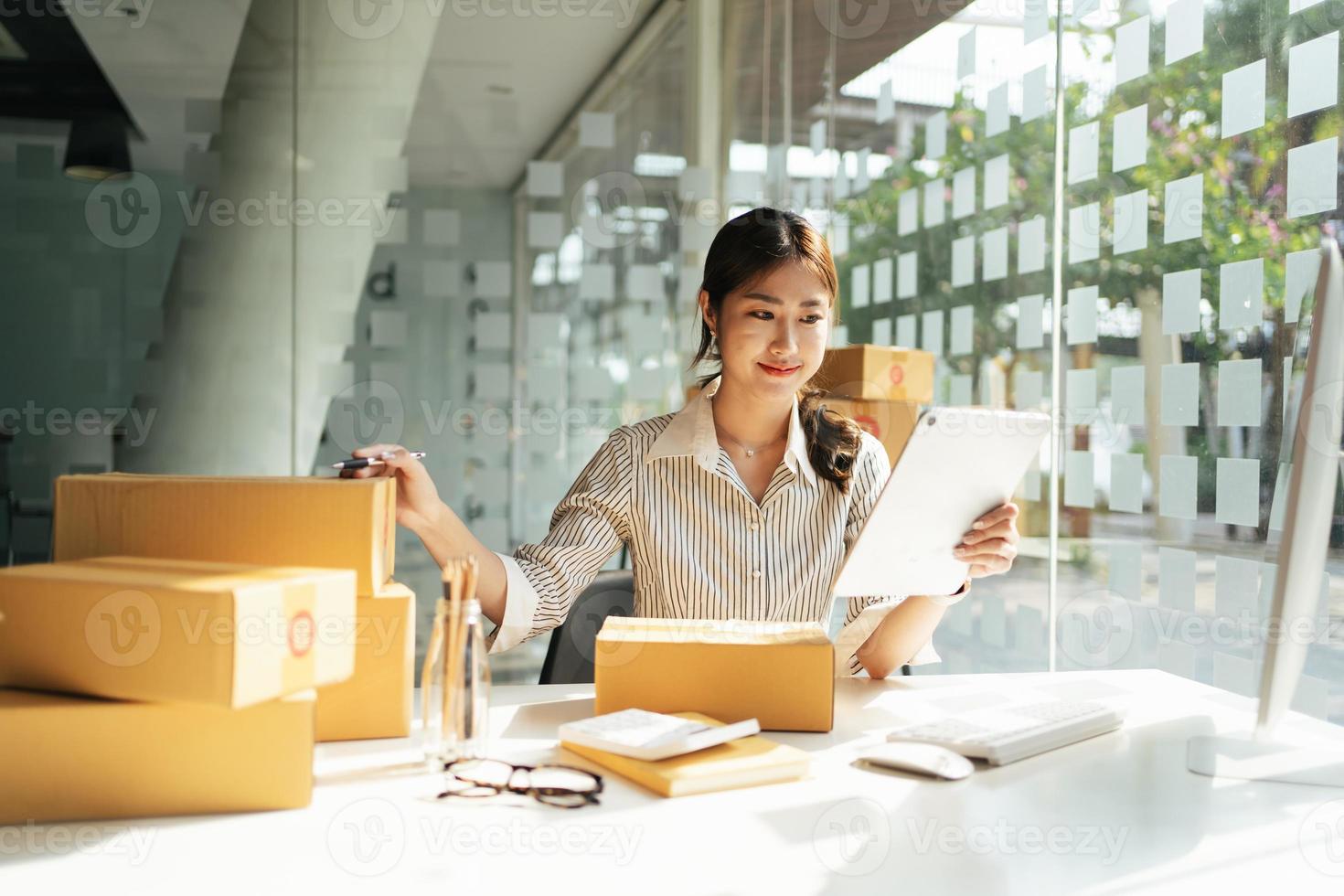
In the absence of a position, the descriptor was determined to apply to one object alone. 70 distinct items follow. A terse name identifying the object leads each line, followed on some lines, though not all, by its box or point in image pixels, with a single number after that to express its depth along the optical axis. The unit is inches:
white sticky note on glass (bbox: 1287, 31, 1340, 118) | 69.9
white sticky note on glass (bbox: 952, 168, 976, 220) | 116.8
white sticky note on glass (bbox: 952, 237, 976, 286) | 116.8
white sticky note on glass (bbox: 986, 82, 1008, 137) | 111.6
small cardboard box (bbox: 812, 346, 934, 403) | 106.5
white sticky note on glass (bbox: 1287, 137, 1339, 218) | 69.6
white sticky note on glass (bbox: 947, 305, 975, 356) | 117.0
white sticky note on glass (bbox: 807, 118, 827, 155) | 149.8
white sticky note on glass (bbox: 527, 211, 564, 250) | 146.6
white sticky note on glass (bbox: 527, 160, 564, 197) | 146.7
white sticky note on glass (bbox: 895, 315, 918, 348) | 128.3
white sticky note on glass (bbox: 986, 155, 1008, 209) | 110.8
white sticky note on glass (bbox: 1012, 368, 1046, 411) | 105.2
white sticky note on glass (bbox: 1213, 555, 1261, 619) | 77.8
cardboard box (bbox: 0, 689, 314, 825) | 35.1
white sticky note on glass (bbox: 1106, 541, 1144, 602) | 90.7
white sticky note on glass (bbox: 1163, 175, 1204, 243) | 82.7
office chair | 71.1
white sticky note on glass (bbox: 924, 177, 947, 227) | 122.7
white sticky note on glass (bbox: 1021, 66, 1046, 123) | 105.0
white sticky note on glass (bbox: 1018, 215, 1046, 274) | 104.7
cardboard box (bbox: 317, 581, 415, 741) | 43.1
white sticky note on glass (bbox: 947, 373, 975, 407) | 117.8
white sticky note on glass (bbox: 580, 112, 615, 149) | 152.9
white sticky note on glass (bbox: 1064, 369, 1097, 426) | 97.5
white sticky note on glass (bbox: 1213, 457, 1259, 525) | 77.7
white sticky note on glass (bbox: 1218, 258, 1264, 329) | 76.4
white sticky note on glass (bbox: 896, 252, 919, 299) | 128.3
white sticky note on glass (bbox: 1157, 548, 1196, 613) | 84.2
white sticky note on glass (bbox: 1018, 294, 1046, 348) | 105.4
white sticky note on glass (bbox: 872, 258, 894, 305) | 134.6
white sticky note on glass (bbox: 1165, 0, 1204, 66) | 83.5
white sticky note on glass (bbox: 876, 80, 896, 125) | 133.3
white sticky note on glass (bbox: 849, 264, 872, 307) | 140.0
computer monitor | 41.6
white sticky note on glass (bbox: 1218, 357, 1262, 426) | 77.4
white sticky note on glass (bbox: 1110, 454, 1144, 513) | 90.7
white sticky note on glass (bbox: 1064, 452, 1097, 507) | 98.0
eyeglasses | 38.9
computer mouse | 42.6
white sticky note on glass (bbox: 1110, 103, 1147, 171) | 90.4
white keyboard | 45.1
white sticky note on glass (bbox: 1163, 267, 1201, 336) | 83.5
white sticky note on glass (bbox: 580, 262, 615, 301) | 151.7
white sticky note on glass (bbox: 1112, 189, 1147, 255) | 90.2
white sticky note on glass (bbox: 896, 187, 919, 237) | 128.2
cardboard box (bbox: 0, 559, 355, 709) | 33.0
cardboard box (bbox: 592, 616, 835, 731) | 47.7
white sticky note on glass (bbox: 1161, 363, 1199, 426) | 83.5
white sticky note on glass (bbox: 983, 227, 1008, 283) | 110.8
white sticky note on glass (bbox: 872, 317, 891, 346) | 134.3
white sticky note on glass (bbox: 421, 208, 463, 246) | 138.2
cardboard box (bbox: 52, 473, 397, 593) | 42.1
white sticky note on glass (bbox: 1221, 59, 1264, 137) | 76.9
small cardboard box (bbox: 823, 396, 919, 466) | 107.3
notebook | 39.3
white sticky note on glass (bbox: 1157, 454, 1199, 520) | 83.8
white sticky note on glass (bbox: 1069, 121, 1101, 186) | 97.1
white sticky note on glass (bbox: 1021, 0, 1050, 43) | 104.7
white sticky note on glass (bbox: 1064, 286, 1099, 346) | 97.7
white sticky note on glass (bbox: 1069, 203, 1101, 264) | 97.0
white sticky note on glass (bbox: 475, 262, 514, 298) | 141.8
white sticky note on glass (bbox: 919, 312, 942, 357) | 122.7
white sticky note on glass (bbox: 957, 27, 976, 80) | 116.5
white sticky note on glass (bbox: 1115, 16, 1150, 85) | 90.4
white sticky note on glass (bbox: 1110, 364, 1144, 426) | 90.7
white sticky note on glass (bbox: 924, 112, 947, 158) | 122.7
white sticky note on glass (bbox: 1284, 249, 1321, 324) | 70.9
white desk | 31.8
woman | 69.5
